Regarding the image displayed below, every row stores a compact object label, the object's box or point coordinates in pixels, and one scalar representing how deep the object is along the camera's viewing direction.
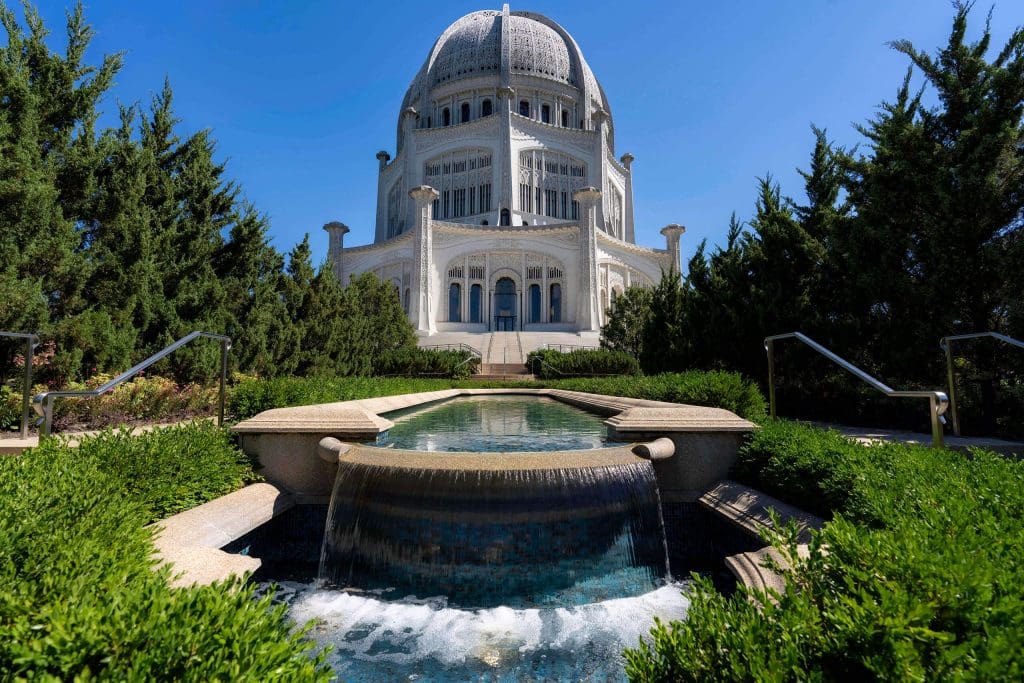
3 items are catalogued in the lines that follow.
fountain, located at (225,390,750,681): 3.51
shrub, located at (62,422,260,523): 4.11
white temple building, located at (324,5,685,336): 37.44
